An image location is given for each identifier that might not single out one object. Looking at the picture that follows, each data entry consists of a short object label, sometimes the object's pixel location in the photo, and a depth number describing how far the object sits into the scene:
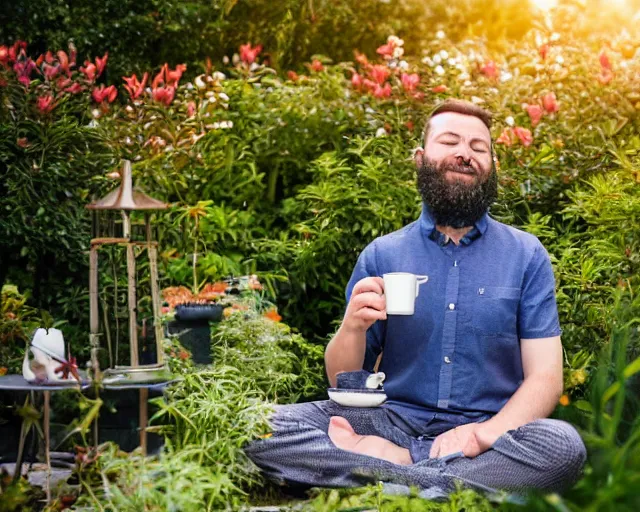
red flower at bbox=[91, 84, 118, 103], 5.40
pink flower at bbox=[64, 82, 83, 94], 5.27
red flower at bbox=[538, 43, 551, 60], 5.76
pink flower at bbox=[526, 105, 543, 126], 5.24
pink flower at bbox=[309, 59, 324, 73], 6.39
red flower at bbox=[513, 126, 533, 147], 5.07
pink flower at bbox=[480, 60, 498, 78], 5.77
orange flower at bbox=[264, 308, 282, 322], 4.67
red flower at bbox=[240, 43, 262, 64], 6.35
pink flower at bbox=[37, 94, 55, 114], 5.00
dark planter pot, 4.39
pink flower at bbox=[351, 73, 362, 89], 5.86
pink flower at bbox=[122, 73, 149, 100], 5.46
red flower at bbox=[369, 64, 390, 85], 5.69
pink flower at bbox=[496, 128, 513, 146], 5.16
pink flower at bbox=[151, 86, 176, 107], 5.46
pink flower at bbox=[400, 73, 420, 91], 5.52
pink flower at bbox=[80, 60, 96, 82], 5.38
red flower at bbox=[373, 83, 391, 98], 5.62
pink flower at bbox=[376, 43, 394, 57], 6.04
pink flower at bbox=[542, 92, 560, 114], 5.28
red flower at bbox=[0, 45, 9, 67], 5.25
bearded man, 3.19
